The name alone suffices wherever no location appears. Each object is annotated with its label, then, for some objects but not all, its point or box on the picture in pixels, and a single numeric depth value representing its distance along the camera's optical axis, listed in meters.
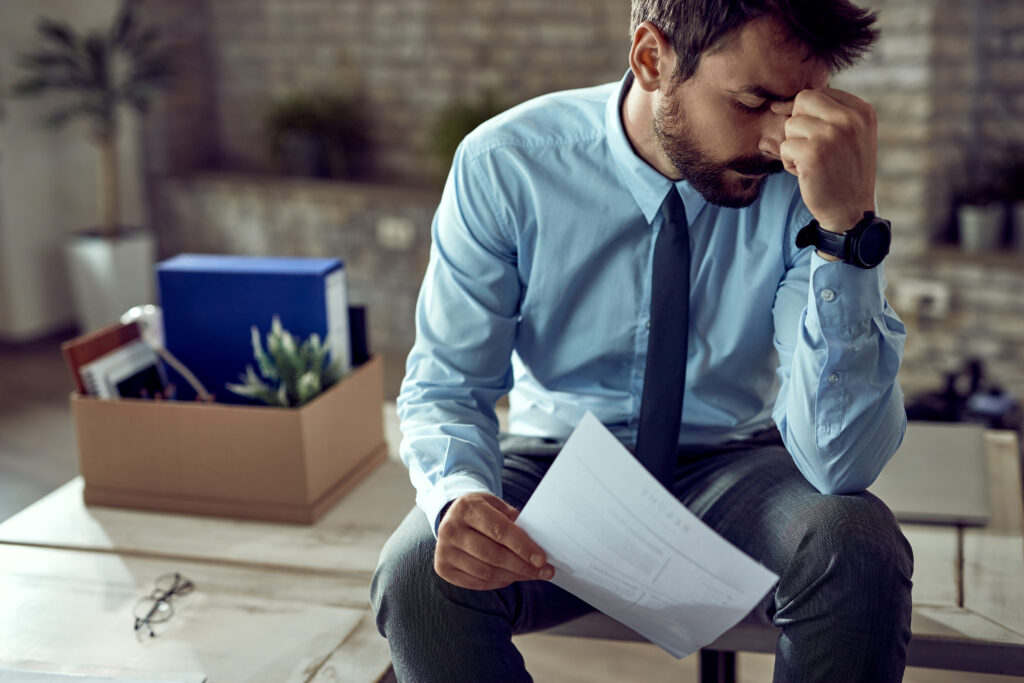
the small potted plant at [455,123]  3.84
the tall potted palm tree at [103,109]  3.72
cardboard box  1.37
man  0.99
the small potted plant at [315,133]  4.14
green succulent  1.41
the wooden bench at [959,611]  1.10
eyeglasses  1.16
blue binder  1.48
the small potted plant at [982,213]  3.08
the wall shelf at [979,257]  2.98
